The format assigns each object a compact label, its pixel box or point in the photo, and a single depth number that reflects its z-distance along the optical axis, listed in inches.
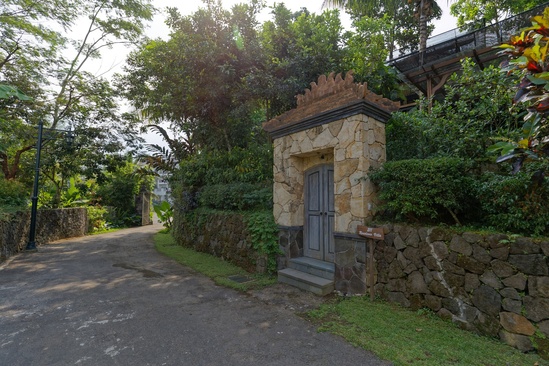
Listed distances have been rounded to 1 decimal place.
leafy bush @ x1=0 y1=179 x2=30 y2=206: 375.9
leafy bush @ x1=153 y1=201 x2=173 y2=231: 595.1
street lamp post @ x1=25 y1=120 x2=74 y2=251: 359.6
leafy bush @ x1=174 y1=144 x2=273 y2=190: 328.2
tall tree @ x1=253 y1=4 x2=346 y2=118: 323.9
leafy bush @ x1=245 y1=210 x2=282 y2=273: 237.0
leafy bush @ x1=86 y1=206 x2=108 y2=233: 612.4
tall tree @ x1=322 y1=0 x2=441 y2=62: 486.6
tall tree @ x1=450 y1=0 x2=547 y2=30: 483.5
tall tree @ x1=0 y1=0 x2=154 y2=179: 407.2
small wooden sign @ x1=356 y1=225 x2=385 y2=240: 165.6
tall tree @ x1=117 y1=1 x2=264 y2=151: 342.0
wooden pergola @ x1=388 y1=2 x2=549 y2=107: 336.5
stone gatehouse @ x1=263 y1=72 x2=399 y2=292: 183.3
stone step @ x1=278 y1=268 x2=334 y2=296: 187.8
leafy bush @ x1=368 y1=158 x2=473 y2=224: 144.2
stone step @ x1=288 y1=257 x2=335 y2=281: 198.5
